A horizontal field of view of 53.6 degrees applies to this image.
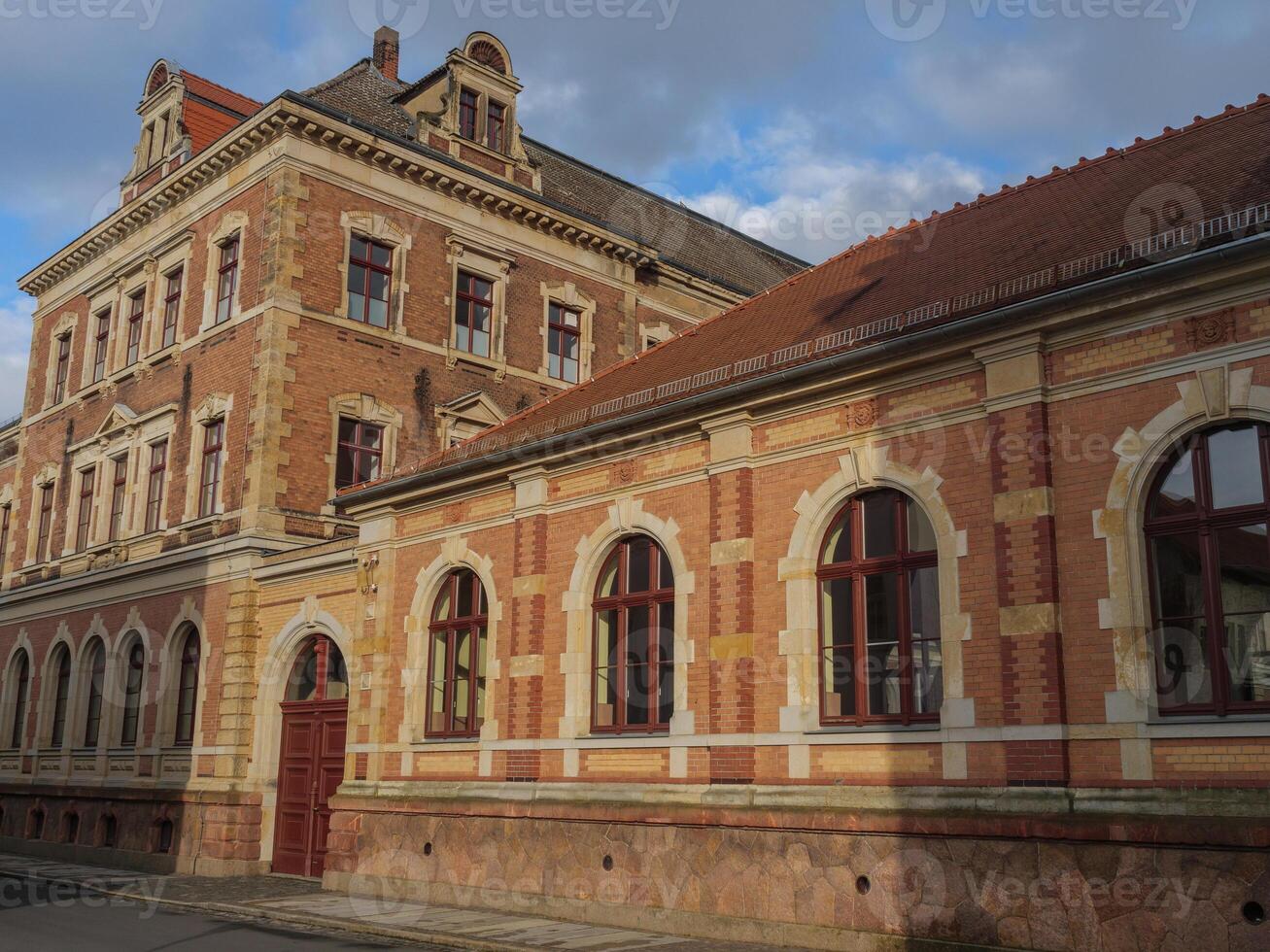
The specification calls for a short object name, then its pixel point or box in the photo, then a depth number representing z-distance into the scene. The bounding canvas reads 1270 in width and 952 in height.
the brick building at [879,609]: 10.97
